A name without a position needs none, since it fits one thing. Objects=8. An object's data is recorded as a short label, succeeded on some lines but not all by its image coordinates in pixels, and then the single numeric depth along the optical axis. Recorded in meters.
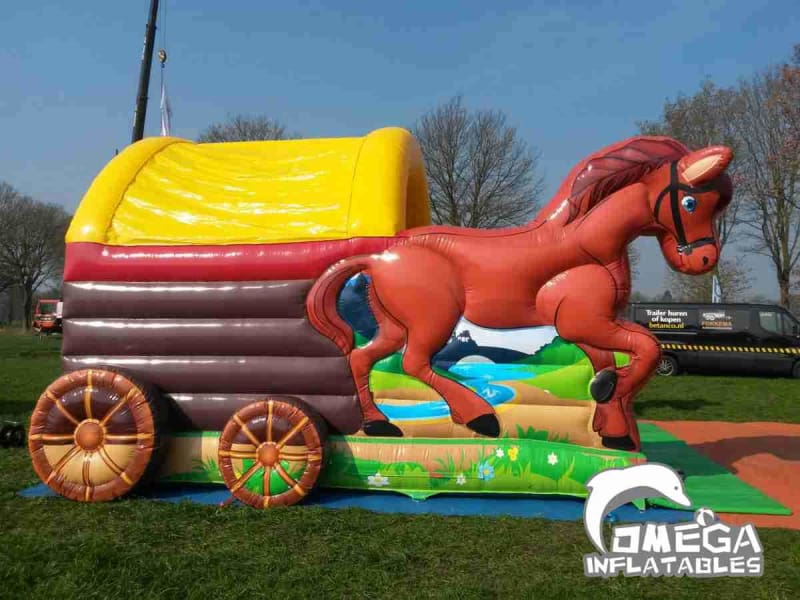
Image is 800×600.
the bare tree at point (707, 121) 19.20
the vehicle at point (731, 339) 12.11
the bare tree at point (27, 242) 29.36
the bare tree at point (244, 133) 20.03
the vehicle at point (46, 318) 25.16
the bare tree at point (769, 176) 18.23
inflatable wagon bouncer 4.04
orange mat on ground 4.25
